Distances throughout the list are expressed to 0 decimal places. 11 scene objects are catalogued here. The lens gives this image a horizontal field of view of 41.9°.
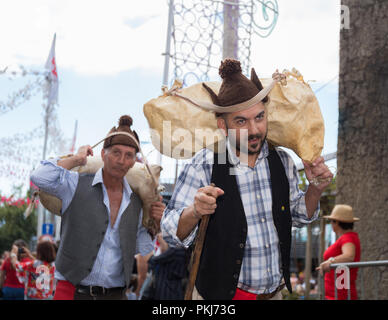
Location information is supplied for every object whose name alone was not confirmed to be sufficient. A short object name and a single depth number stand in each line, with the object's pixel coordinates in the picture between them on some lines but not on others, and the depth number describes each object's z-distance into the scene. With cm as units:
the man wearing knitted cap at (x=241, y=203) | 226
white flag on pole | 1534
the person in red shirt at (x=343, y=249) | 467
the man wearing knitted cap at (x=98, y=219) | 329
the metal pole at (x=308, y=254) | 1130
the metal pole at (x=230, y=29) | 622
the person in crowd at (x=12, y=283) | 841
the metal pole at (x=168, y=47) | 654
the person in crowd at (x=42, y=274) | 722
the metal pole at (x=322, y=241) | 1112
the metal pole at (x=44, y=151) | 1575
